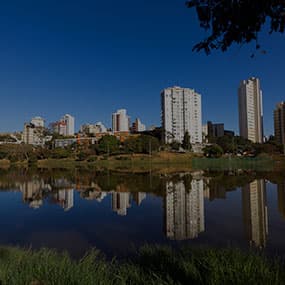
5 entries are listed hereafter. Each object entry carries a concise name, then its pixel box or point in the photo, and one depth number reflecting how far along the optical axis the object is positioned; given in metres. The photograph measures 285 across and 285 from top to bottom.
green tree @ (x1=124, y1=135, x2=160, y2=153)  65.25
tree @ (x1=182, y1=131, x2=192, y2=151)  77.56
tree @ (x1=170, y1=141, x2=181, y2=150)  76.00
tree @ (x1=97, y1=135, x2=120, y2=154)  66.62
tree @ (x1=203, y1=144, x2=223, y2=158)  62.83
